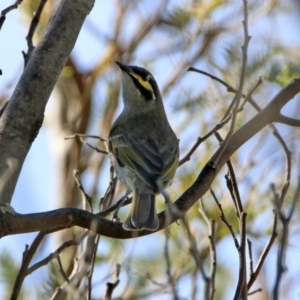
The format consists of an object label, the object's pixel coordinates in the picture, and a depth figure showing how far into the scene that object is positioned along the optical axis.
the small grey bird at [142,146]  9.09
